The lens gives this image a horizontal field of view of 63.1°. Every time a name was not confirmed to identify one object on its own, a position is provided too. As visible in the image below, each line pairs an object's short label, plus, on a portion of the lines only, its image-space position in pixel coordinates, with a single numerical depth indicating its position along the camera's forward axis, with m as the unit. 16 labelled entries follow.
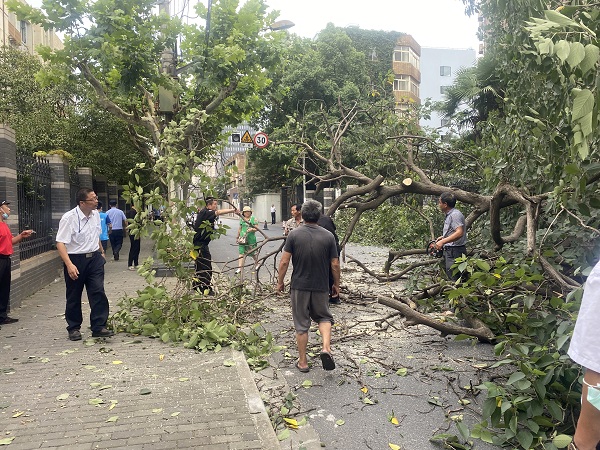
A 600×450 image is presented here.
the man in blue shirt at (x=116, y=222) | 14.16
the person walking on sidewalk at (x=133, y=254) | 13.38
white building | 53.47
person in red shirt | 6.66
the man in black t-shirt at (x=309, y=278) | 4.97
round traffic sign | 11.72
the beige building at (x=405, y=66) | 46.38
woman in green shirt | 9.77
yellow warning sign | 16.64
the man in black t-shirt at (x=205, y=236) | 7.17
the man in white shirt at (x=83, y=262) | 5.84
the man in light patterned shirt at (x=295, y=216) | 8.30
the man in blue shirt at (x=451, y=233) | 6.60
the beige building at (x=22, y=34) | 27.51
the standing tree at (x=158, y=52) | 10.02
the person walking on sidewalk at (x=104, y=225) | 13.23
